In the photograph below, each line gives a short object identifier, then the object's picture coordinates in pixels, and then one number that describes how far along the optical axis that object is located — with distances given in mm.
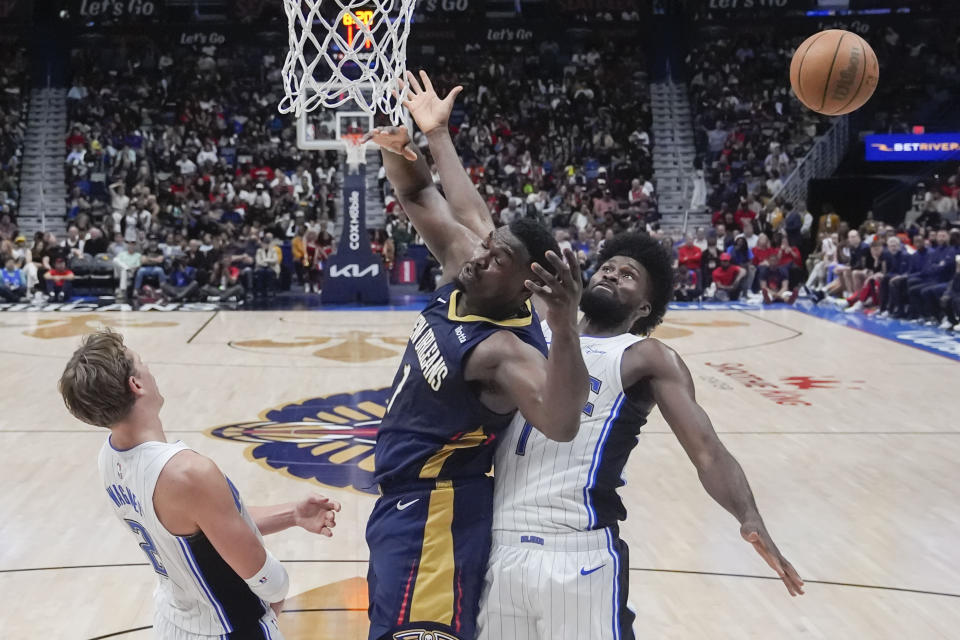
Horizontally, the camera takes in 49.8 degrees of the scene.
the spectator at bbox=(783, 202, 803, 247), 17750
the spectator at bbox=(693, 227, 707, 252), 17041
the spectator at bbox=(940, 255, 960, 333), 12227
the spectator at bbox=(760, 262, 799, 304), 15633
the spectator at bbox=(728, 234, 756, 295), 16391
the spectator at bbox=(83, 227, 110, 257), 16766
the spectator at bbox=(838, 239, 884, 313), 14453
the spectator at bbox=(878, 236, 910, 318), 13867
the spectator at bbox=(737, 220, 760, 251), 17438
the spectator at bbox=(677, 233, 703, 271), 16312
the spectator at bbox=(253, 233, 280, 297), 16234
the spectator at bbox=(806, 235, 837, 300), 16141
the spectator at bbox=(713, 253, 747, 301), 16203
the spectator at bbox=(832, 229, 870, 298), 15281
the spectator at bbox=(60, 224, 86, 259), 16484
